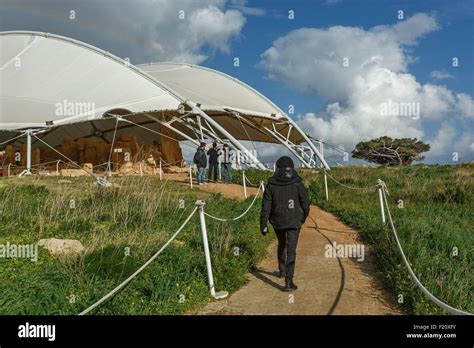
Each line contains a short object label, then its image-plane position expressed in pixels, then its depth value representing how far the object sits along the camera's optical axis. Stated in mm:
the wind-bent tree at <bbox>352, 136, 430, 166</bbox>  44500
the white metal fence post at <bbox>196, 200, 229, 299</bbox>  5979
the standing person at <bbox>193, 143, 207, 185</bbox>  17786
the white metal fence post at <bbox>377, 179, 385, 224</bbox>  9336
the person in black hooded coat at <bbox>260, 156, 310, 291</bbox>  6500
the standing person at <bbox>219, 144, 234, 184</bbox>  18766
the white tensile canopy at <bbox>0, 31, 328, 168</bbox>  22422
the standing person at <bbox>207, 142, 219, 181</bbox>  18844
